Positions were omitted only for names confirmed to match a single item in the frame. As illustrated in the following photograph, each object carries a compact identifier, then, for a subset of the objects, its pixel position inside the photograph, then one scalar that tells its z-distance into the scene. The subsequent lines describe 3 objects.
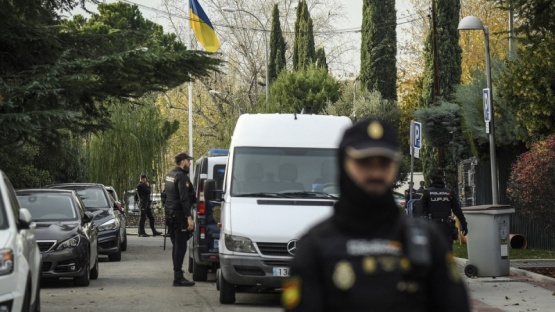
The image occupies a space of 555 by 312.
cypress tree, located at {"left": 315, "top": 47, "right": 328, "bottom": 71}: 73.31
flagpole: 61.46
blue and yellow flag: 50.64
